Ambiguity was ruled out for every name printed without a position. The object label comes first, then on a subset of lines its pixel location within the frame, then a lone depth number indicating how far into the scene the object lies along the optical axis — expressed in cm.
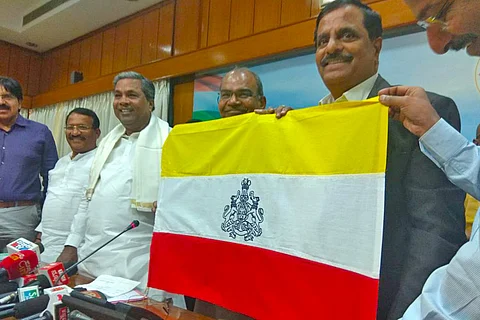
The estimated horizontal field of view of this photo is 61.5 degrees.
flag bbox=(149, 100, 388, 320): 109
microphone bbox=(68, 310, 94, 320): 98
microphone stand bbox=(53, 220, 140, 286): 156
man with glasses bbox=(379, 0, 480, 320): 68
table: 130
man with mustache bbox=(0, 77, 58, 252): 261
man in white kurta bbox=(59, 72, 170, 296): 186
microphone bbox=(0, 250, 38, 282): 153
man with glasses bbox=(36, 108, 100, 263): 245
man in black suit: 100
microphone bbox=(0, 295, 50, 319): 121
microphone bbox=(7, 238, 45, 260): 168
